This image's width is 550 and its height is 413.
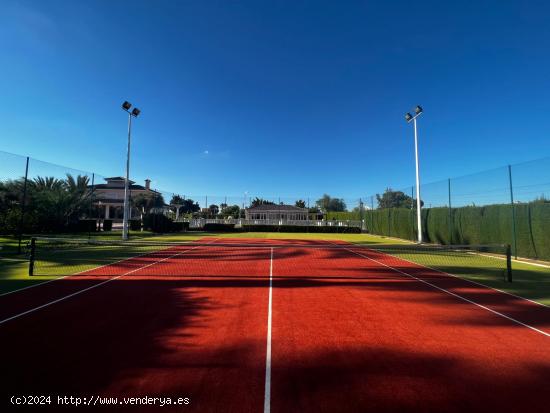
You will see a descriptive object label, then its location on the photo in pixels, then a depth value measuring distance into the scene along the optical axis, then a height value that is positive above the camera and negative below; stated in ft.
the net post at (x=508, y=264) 32.81 -3.67
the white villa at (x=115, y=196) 176.96 +18.76
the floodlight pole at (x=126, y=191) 75.82 +9.64
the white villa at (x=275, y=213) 221.05 +12.11
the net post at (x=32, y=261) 32.71 -4.04
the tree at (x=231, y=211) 232.32 +14.26
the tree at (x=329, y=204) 351.13 +30.69
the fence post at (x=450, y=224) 71.67 +1.56
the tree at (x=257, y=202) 286.46 +26.00
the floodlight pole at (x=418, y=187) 76.95 +11.67
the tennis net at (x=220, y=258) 38.11 -5.07
